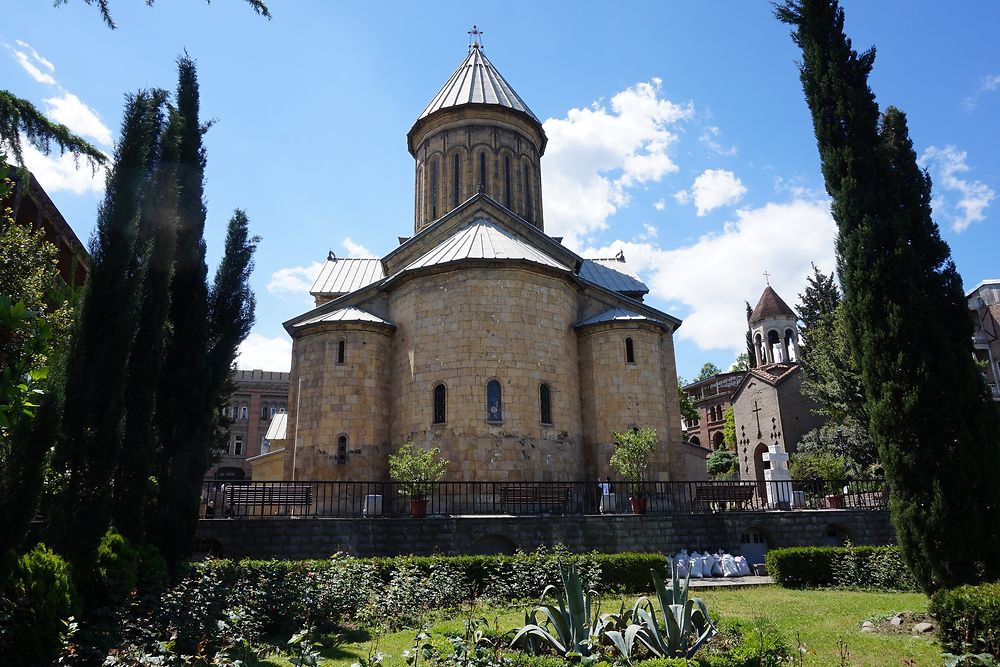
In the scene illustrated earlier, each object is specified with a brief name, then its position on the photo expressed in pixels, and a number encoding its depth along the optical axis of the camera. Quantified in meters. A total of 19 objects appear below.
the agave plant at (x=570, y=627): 5.96
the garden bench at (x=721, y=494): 16.50
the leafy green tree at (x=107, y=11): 6.39
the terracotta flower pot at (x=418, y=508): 14.44
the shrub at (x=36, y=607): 5.29
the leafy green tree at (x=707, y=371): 63.53
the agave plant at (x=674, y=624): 5.94
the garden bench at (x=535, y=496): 15.71
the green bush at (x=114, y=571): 7.05
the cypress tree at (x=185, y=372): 9.89
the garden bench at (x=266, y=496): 14.45
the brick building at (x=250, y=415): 44.88
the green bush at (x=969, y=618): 6.23
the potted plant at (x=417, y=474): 14.60
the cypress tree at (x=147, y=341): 8.38
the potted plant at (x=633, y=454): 16.06
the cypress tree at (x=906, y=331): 7.85
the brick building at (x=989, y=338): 34.97
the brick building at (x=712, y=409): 46.12
